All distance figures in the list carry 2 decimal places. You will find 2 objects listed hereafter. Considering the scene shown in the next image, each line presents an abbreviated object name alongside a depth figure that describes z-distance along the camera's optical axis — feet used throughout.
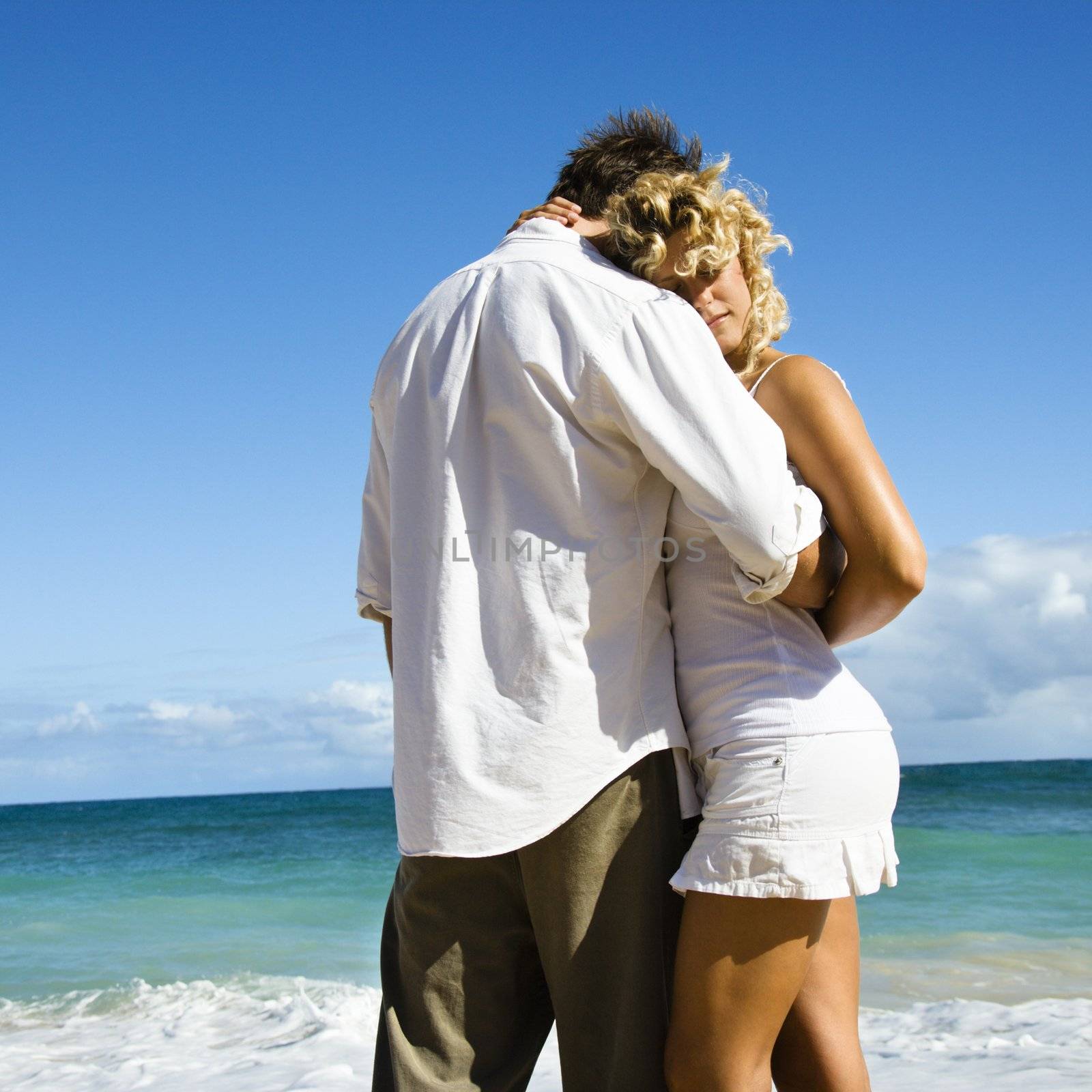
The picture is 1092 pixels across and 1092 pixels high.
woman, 4.35
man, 4.33
